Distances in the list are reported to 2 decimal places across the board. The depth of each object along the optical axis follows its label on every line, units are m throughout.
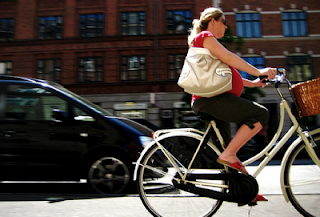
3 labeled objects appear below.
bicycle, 2.48
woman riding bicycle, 2.46
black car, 4.26
